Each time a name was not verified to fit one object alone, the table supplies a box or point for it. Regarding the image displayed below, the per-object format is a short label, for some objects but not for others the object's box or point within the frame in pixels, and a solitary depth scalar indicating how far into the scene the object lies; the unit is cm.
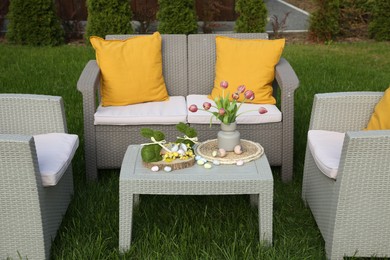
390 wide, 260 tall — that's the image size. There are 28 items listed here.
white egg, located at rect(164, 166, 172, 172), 308
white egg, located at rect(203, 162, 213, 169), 312
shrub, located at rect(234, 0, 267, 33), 857
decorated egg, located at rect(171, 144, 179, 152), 322
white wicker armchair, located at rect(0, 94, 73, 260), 281
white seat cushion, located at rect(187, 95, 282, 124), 406
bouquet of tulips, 322
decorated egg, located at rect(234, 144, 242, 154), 325
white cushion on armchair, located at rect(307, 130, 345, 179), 308
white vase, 331
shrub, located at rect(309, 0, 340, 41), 881
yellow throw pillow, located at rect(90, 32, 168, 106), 434
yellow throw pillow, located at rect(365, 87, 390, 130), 346
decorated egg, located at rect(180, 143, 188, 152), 324
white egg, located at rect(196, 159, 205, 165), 317
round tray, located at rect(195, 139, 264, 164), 320
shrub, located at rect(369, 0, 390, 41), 893
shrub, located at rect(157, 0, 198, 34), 842
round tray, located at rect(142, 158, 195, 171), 312
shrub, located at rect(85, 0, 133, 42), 834
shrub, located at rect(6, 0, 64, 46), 862
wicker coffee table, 300
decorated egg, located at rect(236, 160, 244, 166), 315
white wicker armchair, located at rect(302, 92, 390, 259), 282
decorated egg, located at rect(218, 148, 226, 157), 322
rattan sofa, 404
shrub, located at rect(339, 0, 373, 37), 938
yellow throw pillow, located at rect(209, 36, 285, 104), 437
